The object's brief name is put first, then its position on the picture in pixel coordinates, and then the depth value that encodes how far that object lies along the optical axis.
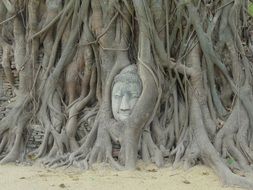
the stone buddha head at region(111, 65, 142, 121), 5.02
